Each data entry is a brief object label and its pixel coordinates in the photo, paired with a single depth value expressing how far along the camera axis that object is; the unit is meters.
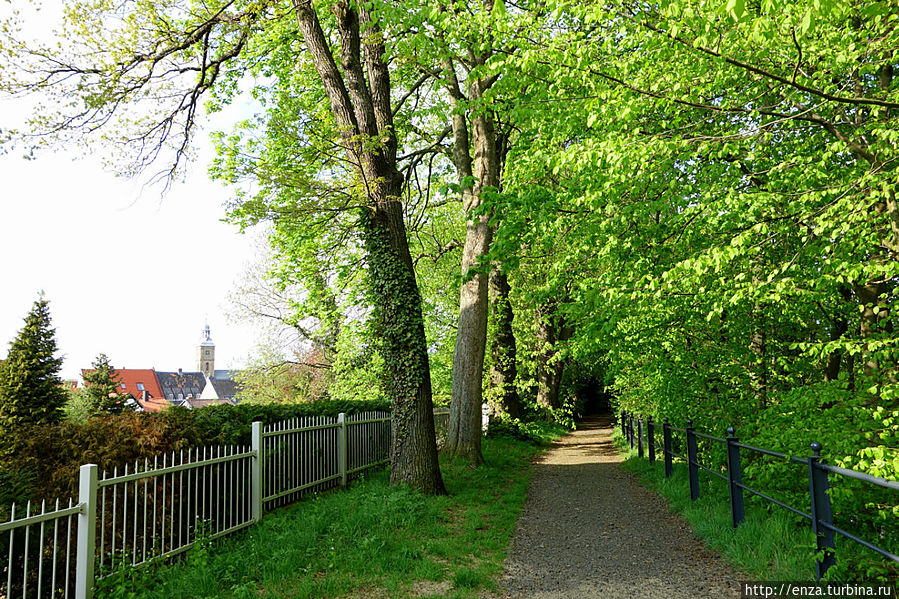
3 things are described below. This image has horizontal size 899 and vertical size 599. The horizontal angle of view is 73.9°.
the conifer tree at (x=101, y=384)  28.56
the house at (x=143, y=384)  75.94
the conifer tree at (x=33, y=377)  24.88
